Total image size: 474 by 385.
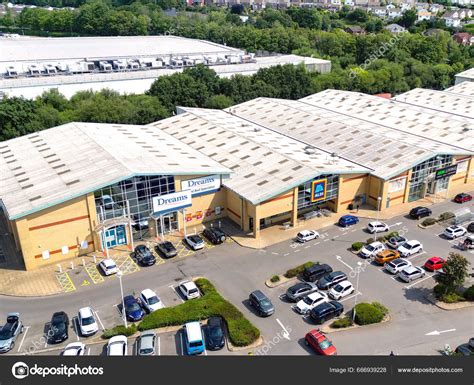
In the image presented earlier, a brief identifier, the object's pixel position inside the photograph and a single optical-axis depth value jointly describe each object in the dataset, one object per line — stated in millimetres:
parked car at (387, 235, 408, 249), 36812
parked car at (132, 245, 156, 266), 34781
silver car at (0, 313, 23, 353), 26270
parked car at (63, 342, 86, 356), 25039
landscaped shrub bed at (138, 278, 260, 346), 26859
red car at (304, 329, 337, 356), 25359
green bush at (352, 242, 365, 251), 36688
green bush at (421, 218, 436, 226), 40719
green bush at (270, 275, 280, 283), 32500
